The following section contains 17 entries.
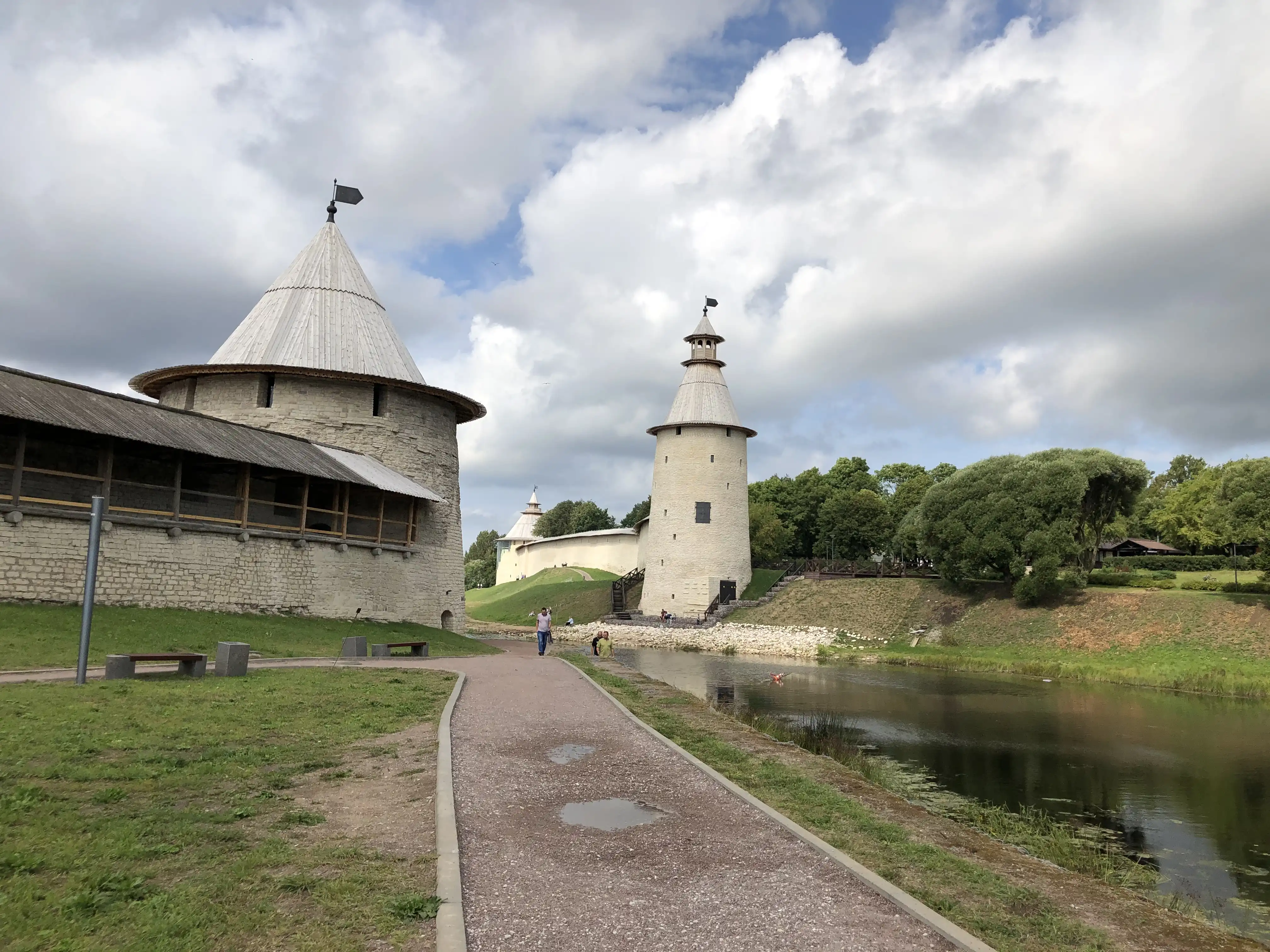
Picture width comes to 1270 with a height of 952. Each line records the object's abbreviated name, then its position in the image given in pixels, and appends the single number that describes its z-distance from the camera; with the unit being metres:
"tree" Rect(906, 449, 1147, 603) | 35.34
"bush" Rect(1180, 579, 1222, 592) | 33.88
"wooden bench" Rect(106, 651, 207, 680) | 12.72
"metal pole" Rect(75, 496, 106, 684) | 11.52
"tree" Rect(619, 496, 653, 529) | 92.56
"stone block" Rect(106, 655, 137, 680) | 12.71
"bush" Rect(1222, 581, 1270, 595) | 31.33
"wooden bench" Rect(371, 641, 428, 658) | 19.41
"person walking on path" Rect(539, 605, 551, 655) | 24.28
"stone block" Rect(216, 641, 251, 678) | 14.10
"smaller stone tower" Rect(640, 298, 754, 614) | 46.12
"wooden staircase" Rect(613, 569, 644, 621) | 49.34
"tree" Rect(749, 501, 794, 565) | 57.56
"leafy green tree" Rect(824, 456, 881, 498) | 70.62
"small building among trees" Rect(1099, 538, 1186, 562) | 61.81
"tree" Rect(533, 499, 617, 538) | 94.75
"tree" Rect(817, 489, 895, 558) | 57.62
